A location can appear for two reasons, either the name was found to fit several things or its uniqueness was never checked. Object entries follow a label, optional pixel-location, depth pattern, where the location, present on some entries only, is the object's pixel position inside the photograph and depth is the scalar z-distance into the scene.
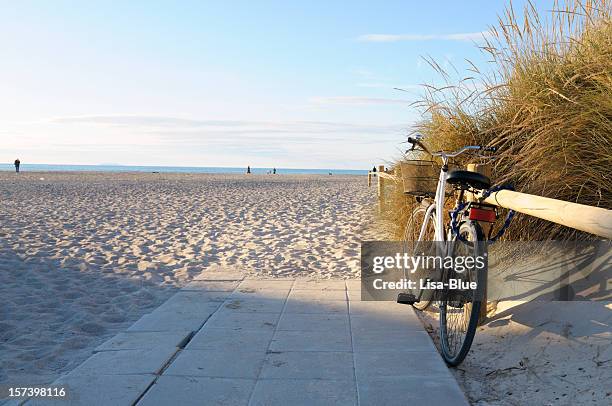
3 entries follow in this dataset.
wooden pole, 2.35
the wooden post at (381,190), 8.12
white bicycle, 3.07
